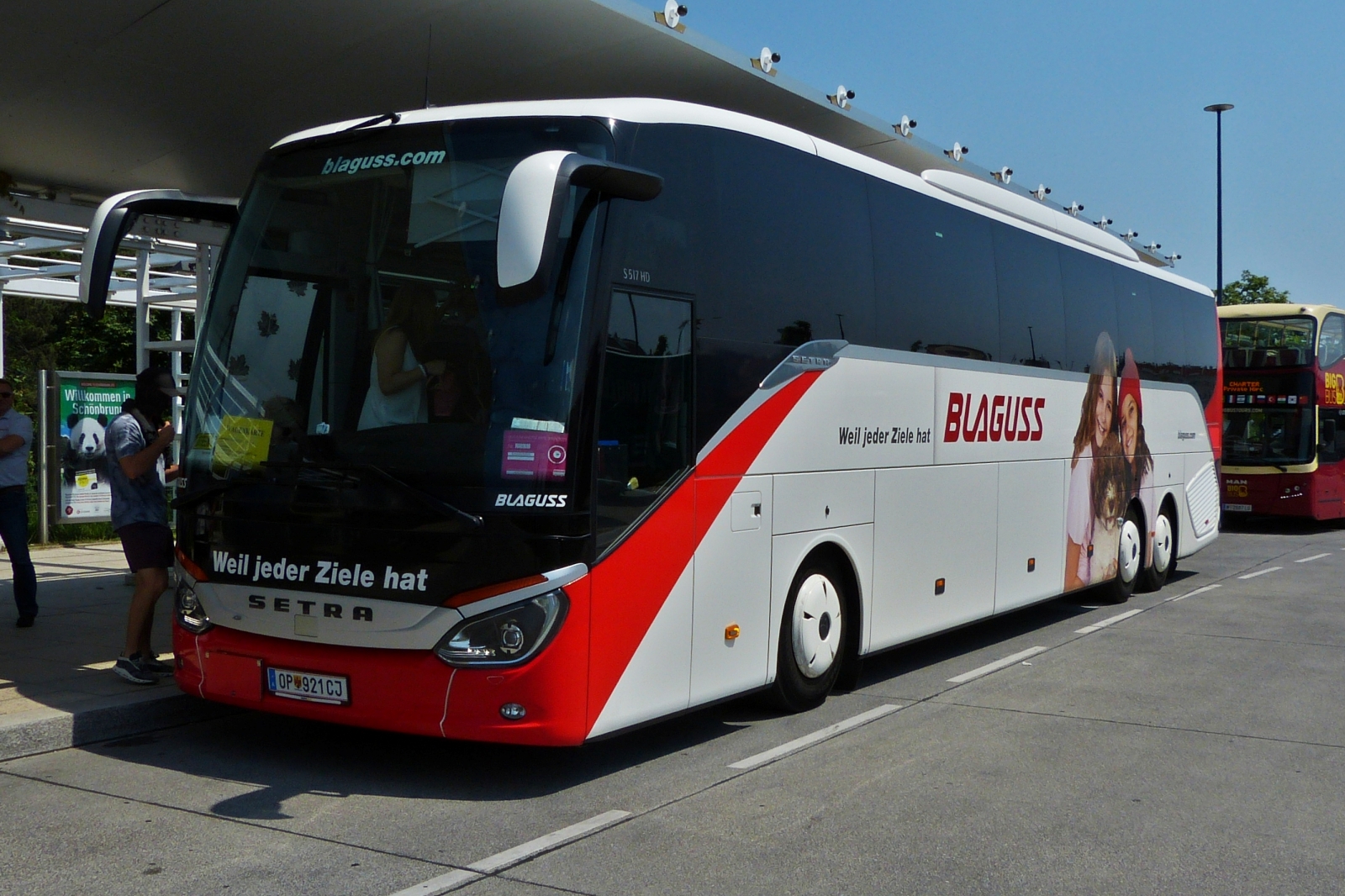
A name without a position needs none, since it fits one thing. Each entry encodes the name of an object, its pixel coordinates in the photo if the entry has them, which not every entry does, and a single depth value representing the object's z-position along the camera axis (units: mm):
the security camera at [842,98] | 11555
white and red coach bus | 5961
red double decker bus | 25484
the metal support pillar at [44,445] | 15086
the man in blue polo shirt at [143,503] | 7883
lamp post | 37969
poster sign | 15211
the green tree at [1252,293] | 47656
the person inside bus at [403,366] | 6129
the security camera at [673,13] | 9406
